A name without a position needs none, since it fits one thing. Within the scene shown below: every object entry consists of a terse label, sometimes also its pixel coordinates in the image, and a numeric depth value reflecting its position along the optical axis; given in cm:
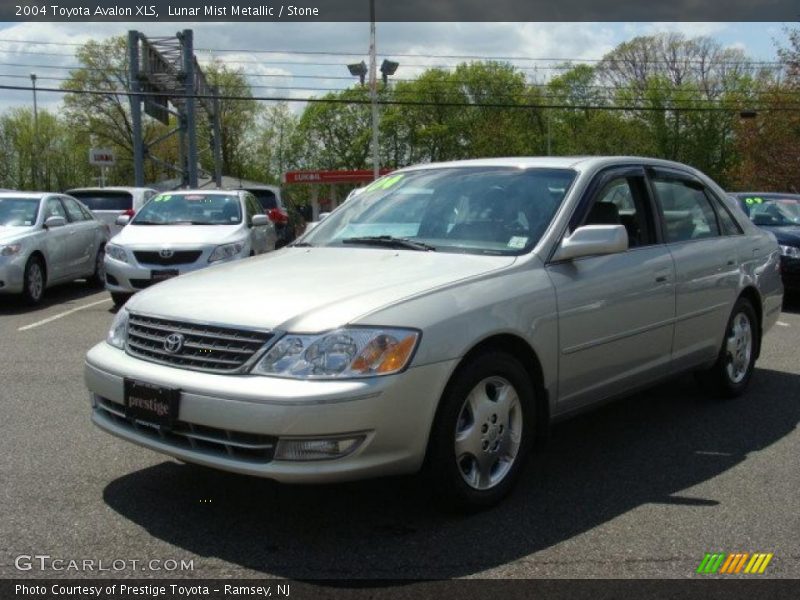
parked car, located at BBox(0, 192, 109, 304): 1069
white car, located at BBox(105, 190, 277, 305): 1033
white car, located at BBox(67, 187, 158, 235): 1605
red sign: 4284
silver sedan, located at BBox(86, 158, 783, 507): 346
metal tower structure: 2969
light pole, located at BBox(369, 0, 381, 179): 3162
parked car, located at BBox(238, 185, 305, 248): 1525
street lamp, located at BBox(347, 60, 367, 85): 3572
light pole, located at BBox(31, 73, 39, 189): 6324
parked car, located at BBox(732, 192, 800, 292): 1095
